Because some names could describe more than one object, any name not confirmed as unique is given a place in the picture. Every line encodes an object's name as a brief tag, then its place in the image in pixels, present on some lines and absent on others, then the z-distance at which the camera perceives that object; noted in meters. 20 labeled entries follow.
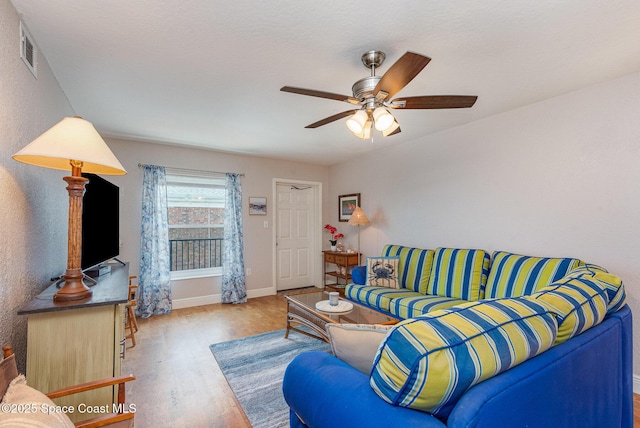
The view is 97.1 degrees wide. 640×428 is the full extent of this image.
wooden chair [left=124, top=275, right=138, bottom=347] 2.82
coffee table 2.33
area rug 1.84
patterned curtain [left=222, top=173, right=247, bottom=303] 4.23
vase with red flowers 4.89
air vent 1.49
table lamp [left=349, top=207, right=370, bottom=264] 4.23
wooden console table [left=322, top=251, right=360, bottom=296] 4.46
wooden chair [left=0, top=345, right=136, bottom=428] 0.85
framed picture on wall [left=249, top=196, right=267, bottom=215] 4.59
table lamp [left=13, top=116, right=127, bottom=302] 1.27
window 4.12
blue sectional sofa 0.73
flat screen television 1.87
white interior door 5.00
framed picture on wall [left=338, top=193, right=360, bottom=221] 4.70
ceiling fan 1.68
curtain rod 3.95
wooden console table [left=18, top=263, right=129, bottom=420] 1.26
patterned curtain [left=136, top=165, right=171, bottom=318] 3.67
